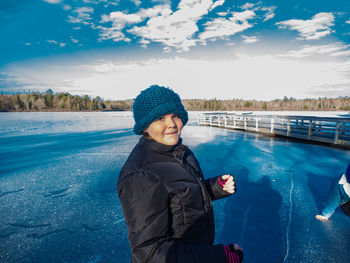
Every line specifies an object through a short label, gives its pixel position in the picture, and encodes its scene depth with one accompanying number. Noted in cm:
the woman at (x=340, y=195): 224
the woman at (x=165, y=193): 92
